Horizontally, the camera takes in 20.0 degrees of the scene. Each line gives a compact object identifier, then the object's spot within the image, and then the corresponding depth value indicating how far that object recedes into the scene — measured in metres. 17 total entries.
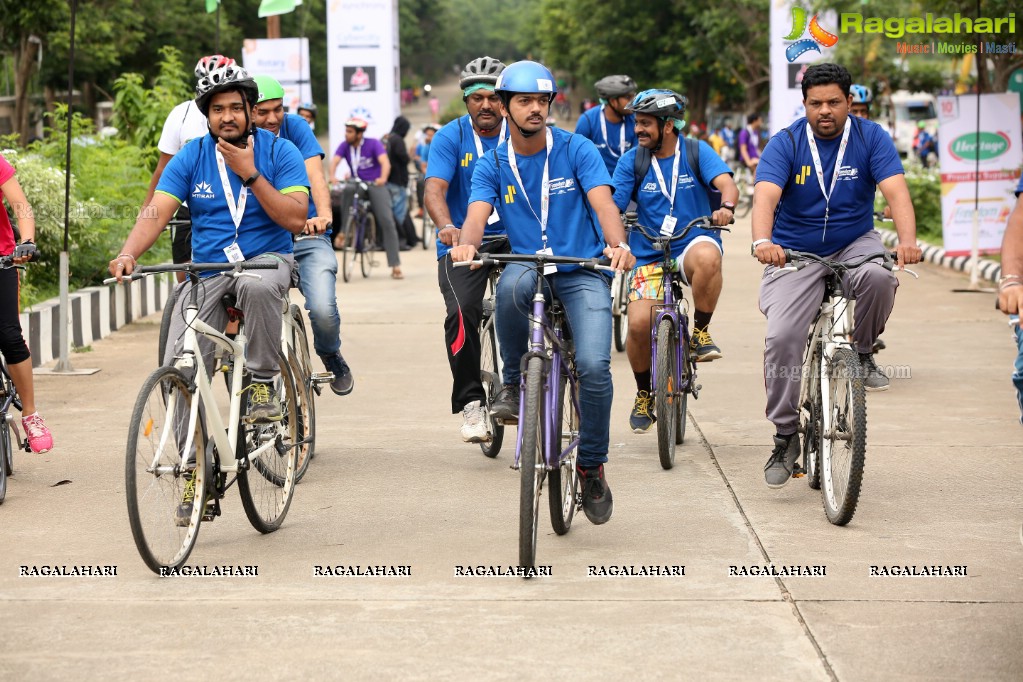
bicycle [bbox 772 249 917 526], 11.42
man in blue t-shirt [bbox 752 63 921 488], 12.37
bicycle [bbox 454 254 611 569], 10.12
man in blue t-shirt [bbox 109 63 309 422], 11.38
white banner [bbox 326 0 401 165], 50.33
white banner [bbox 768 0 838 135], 43.49
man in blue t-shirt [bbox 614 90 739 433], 14.94
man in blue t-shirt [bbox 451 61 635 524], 11.08
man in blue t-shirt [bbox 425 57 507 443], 13.54
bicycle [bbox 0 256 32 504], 12.93
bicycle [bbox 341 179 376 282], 33.42
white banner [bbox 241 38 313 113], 50.15
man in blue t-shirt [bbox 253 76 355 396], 14.44
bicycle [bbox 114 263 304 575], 9.95
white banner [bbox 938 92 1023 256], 30.06
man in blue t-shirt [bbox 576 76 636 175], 20.70
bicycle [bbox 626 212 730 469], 13.92
